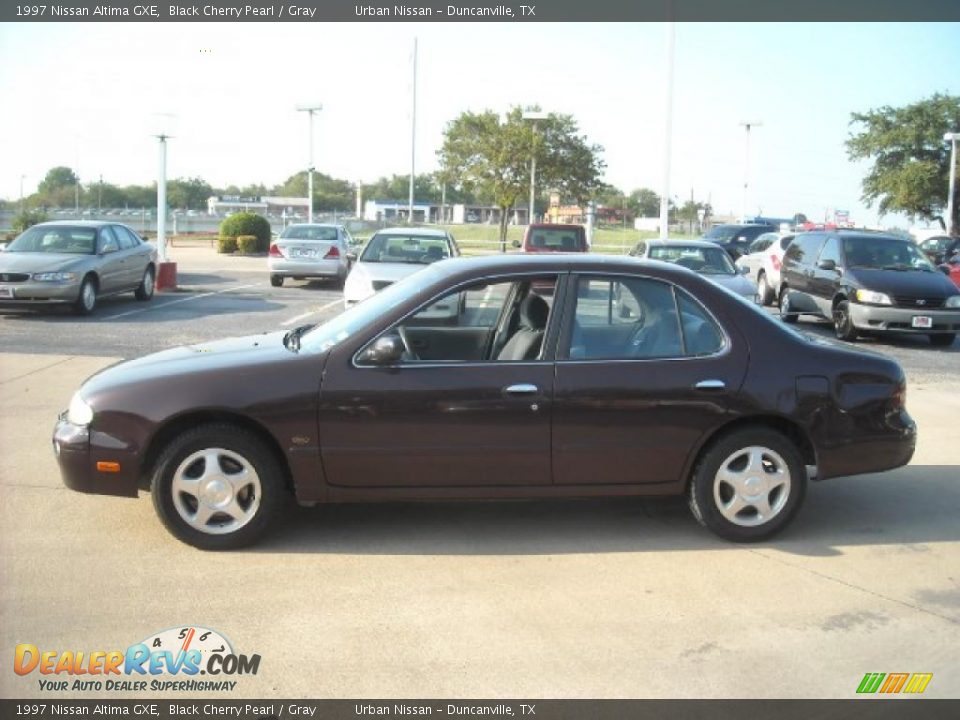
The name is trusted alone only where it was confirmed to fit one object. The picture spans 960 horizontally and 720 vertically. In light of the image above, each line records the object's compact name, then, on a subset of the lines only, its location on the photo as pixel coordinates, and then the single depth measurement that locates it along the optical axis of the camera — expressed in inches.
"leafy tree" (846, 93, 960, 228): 1688.0
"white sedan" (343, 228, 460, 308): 492.4
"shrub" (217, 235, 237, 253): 1357.0
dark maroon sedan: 190.2
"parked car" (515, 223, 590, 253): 738.8
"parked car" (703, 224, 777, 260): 1159.6
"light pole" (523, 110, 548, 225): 1276.5
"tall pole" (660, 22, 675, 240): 927.7
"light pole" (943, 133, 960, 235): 1493.6
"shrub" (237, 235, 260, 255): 1343.5
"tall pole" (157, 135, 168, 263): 820.6
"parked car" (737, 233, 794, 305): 732.7
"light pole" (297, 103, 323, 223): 1445.3
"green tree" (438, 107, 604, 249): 1509.6
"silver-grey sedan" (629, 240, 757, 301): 510.6
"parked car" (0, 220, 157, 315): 544.7
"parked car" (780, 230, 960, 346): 530.9
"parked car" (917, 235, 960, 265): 904.9
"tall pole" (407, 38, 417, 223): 1525.6
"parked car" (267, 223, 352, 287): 805.9
